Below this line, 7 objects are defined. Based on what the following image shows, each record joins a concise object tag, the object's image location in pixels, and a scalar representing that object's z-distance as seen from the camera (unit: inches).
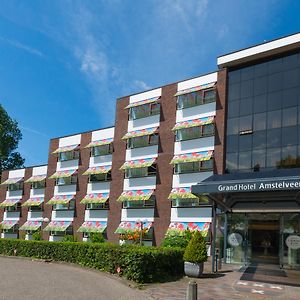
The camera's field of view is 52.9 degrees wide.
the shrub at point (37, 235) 1344.5
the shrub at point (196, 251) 557.6
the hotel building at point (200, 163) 762.4
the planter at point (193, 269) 561.7
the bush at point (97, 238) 1123.8
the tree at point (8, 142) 2082.0
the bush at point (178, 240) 876.1
